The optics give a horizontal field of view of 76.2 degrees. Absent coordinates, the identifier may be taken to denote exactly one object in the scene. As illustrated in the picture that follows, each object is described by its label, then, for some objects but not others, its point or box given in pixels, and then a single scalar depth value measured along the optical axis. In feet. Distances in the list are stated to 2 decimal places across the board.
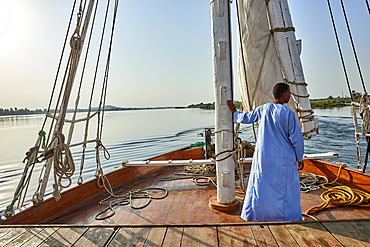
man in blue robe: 6.57
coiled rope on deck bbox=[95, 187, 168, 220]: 8.76
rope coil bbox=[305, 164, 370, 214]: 8.64
